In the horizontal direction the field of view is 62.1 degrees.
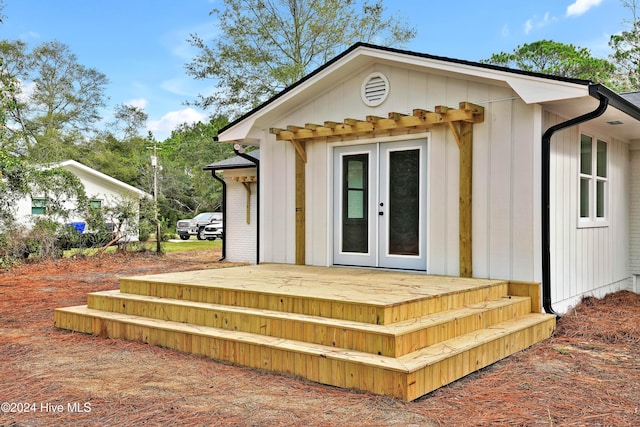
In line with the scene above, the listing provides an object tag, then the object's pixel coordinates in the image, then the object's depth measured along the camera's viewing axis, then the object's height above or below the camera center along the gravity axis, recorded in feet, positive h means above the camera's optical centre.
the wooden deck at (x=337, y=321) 12.17 -2.66
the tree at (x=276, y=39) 64.18 +23.35
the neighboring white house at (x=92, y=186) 57.31 +5.77
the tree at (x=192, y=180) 93.71 +8.70
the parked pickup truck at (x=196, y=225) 71.77 +0.36
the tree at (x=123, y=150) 97.35 +15.17
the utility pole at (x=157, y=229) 45.73 -0.12
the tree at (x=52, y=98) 92.17 +24.34
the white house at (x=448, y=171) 18.22 +2.27
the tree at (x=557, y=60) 75.72 +25.62
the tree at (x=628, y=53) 70.85 +24.20
